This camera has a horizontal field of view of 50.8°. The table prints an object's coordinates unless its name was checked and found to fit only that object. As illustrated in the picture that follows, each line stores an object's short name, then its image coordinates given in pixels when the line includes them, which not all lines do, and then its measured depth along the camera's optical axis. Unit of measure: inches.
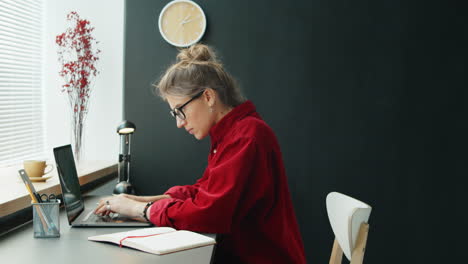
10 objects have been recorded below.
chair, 59.7
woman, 65.2
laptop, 68.5
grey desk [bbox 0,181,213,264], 53.6
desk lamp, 96.5
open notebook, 56.6
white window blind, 112.3
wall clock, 119.8
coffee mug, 87.7
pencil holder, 62.1
